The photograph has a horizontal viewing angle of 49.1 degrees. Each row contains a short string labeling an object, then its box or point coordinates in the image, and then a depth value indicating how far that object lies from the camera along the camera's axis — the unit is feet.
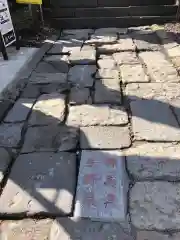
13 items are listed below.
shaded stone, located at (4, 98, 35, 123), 7.72
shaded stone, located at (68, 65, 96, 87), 9.83
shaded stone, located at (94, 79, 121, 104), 8.50
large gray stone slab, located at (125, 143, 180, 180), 5.50
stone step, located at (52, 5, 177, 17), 16.40
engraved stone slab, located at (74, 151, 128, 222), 4.74
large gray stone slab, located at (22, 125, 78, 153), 6.47
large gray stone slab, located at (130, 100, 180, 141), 6.66
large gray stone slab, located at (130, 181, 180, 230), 4.52
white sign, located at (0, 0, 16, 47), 11.75
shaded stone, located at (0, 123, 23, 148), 6.72
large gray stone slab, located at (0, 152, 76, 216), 4.92
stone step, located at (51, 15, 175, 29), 16.40
